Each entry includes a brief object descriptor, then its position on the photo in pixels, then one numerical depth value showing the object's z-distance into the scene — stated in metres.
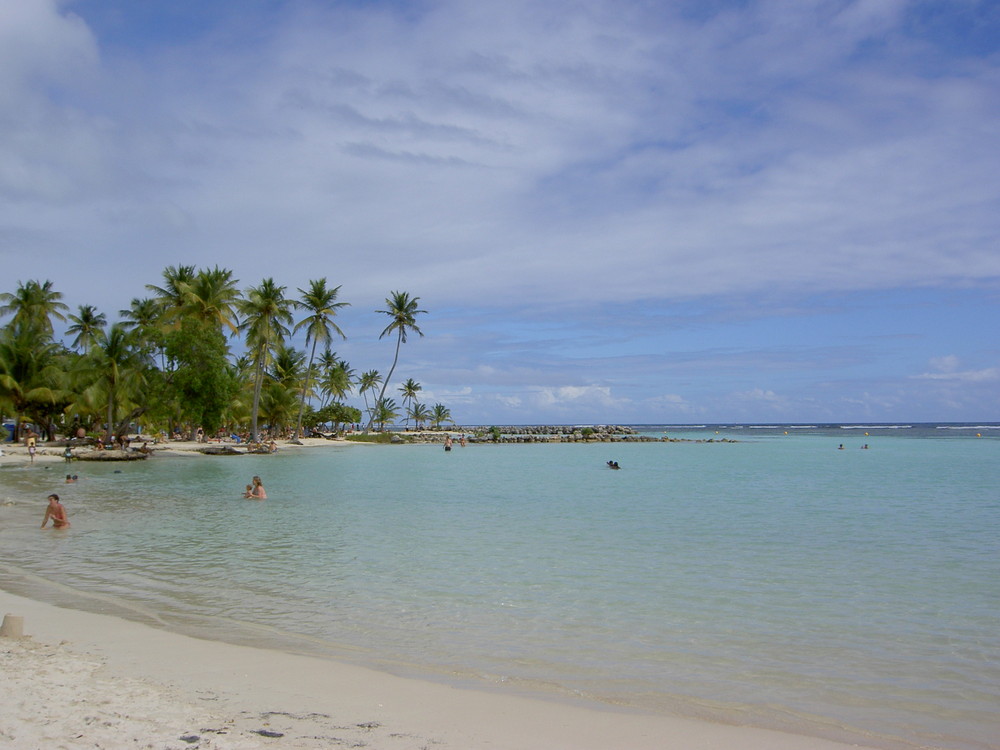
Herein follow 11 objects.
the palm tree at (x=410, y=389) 94.56
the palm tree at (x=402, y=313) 59.56
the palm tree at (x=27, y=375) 38.59
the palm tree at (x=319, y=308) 51.34
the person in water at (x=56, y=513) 13.51
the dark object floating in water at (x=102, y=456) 33.41
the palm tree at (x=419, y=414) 96.25
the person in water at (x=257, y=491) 19.50
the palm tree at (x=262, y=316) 45.69
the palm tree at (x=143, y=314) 42.82
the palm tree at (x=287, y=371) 59.41
